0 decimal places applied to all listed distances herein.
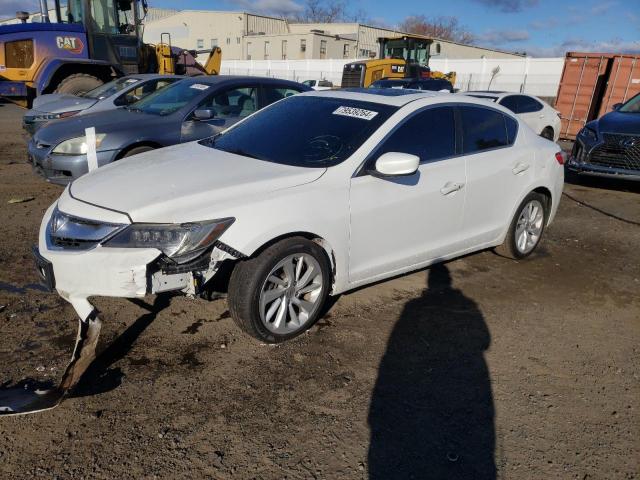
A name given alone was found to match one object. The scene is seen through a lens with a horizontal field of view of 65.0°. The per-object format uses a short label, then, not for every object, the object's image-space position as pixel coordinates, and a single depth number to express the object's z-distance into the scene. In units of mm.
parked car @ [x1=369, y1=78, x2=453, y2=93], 14688
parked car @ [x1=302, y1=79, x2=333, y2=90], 20516
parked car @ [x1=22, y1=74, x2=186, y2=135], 8047
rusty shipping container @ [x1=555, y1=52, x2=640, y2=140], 14609
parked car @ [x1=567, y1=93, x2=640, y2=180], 8055
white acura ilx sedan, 2920
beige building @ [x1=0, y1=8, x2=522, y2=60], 50812
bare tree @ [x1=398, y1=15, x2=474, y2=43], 81188
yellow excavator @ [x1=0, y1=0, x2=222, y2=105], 11609
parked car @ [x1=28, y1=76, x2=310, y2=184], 5727
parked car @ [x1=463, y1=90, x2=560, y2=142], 11047
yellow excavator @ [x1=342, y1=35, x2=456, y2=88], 20844
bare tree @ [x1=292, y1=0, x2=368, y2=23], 78375
